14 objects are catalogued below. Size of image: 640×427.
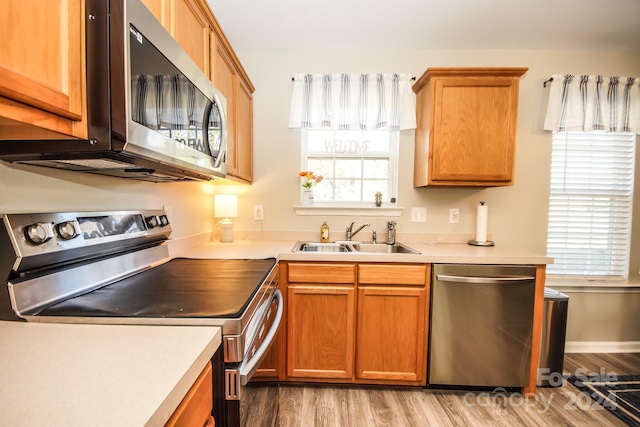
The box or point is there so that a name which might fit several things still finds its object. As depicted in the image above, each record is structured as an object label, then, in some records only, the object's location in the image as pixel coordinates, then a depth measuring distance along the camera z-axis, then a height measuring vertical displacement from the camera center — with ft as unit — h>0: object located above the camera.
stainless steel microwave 2.20 +0.89
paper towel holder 6.80 -0.96
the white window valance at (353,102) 7.09 +2.65
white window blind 7.29 +0.03
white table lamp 7.00 -0.18
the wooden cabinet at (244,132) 6.02 +1.65
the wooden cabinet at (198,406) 1.74 -1.47
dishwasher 5.35 -2.41
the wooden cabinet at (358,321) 5.49 -2.46
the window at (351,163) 7.54 +1.08
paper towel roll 6.77 -0.50
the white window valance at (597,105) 6.95 +2.60
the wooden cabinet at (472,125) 6.11 +1.81
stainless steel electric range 2.38 -1.05
